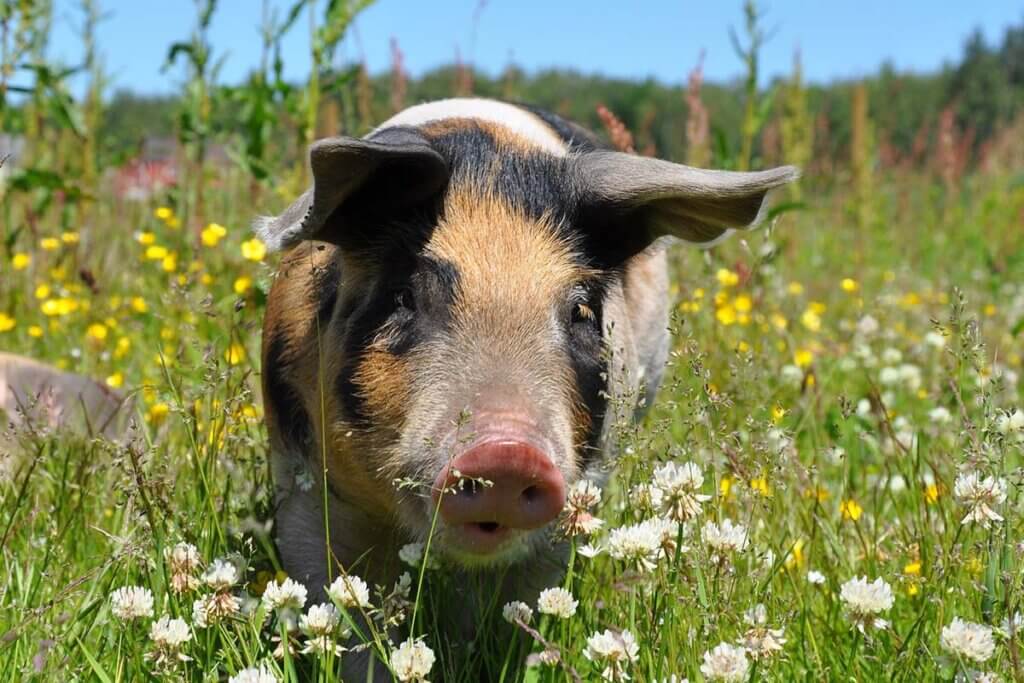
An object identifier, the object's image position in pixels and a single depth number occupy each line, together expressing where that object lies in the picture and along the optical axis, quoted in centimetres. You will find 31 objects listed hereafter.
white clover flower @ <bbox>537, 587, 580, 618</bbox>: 222
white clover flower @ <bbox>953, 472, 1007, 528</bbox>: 214
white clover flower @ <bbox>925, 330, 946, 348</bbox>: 504
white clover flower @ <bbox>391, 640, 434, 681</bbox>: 203
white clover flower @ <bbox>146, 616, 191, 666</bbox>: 207
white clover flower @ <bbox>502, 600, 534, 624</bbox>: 227
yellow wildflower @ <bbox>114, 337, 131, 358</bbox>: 483
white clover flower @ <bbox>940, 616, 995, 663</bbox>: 197
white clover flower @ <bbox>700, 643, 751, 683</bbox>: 191
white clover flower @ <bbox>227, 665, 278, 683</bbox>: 194
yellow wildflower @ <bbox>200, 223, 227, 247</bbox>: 443
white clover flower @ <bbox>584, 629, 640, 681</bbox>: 202
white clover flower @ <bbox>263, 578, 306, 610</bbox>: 219
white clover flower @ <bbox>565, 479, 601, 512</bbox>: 229
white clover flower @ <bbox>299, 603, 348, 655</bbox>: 212
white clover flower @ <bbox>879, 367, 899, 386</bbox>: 485
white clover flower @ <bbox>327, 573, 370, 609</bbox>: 214
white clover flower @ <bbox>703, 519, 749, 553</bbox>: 223
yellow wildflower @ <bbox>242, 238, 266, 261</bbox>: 430
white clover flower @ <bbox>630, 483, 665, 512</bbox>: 229
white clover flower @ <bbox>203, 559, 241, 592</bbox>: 226
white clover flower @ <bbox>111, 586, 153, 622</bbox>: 219
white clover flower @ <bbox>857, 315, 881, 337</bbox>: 489
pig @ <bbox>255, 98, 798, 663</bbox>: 231
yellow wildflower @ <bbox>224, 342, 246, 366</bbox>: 396
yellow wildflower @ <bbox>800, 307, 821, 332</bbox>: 535
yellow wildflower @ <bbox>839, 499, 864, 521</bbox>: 289
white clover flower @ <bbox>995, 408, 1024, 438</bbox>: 225
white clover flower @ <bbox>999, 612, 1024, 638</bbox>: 195
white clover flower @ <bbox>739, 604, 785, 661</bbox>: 202
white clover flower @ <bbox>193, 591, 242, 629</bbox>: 224
